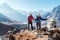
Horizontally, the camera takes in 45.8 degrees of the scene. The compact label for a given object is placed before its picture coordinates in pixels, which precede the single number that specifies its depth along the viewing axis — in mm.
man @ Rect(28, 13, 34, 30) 11797
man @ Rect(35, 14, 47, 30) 11586
